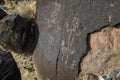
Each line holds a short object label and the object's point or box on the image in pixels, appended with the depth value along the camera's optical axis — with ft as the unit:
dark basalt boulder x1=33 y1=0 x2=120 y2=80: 11.05
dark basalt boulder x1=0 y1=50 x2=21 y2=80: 10.69
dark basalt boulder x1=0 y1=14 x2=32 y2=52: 14.67
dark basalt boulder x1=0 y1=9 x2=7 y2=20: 16.36
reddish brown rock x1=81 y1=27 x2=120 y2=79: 11.17
